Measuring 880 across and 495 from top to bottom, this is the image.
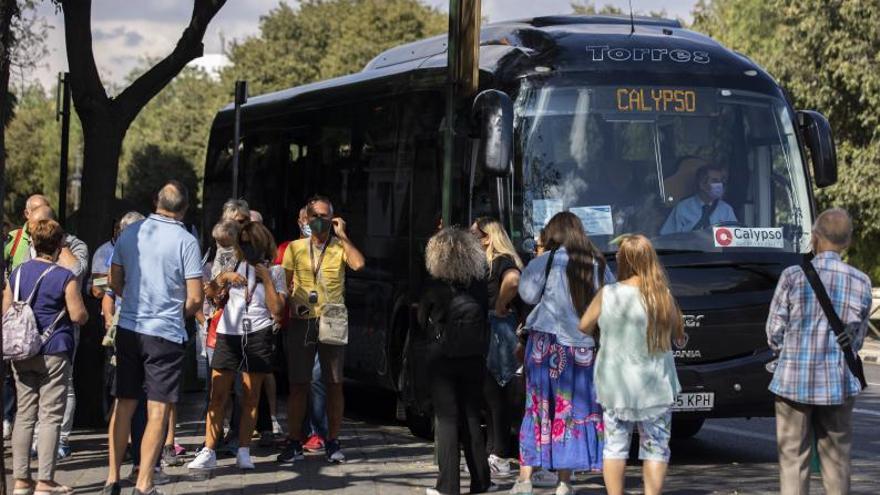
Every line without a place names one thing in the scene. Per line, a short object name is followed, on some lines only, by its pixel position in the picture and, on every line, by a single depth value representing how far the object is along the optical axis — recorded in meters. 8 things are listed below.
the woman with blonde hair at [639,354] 9.04
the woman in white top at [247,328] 11.50
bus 12.23
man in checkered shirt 8.55
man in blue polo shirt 9.64
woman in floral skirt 10.20
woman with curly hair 10.24
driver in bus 12.42
